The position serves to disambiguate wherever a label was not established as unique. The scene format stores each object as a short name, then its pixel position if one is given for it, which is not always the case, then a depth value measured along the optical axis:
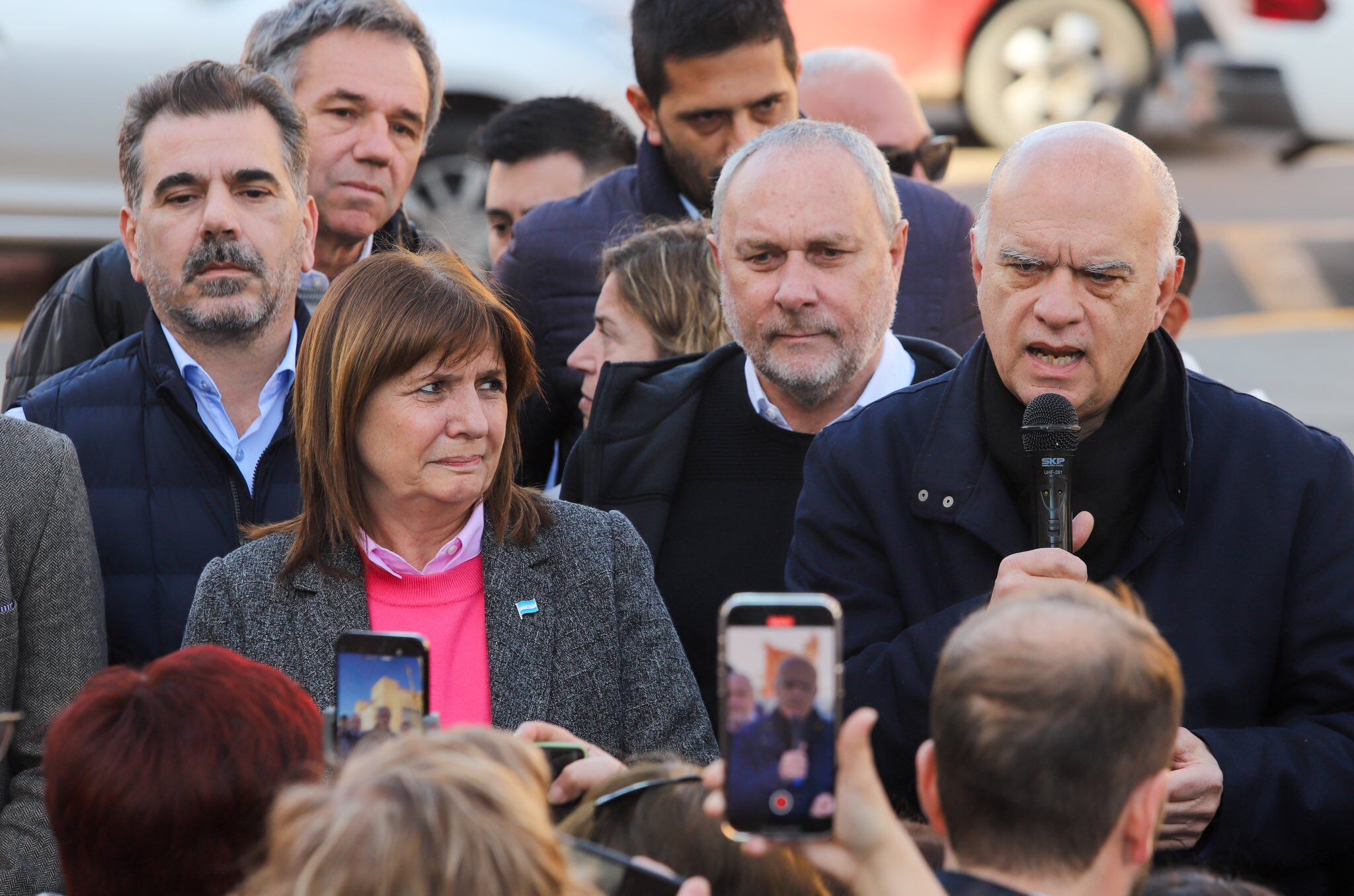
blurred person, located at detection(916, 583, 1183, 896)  3.83
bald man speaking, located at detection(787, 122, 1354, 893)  5.61
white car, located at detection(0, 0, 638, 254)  14.62
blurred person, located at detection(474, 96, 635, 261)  11.23
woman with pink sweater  6.02
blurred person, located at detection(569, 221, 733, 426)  8.27
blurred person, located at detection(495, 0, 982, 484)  9.02
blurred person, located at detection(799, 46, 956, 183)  10.92
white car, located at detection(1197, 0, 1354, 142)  20.41
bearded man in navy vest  6.84
